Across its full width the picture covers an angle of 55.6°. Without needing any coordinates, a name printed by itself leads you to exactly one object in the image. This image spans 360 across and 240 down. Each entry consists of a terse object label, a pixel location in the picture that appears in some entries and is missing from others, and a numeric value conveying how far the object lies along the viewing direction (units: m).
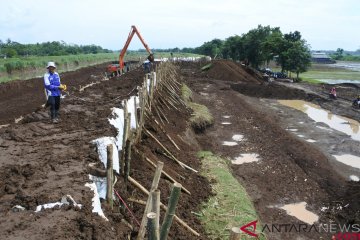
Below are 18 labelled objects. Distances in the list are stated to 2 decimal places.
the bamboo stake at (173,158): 9.97
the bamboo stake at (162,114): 13.75
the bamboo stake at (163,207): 6.52
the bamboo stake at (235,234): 3.07
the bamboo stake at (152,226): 3.47
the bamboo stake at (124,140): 6.96
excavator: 26.44
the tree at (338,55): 133.38
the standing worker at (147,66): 24.44
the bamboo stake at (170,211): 3.52
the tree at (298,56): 41.19
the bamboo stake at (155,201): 3.69
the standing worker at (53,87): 9.40
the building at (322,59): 103.94
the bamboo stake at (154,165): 8.33
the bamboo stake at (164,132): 11.45
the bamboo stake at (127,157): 6.60
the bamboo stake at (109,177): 5.36
